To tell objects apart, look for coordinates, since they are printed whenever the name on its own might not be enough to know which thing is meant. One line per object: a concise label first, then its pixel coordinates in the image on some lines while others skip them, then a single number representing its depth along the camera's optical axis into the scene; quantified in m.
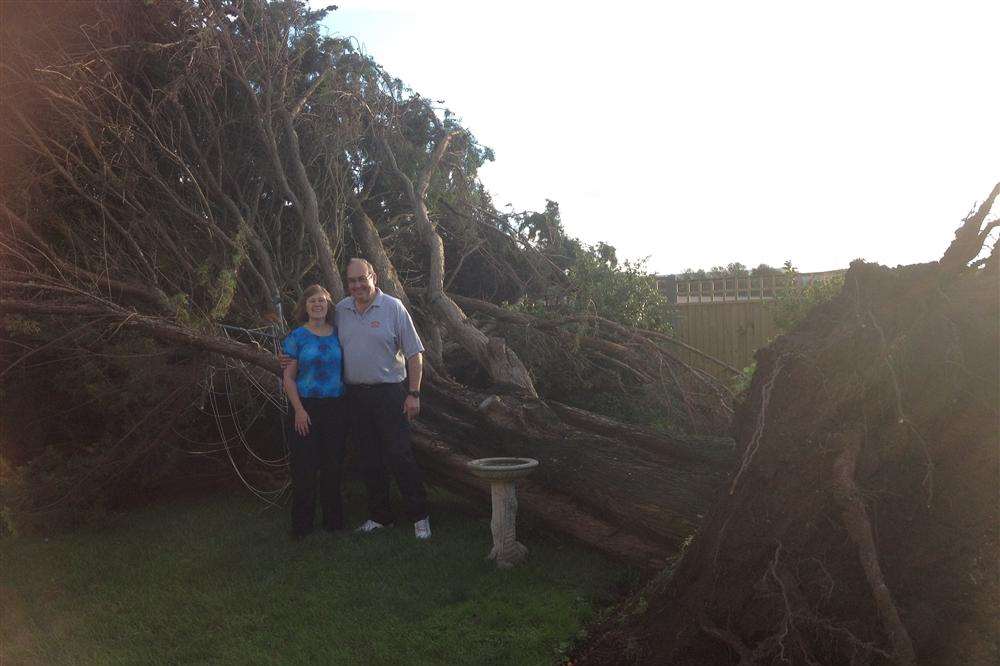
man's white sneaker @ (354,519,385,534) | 5.50
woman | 5.30
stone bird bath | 4.61
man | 5.24
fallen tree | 4.99
